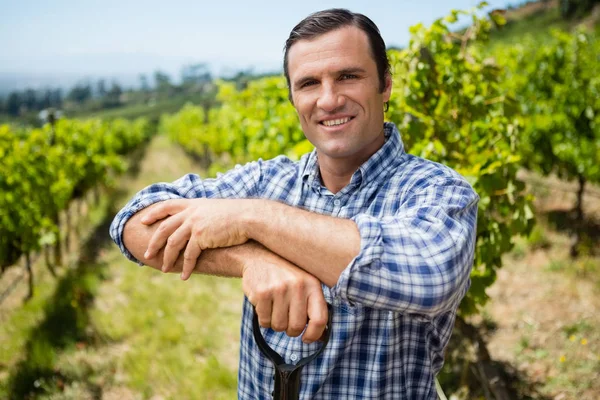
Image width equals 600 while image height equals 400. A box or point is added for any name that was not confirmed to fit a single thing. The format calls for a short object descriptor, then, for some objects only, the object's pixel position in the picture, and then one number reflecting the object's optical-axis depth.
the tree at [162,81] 140.84
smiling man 1.08
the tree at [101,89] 154.94
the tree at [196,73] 164.12
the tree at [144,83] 159.02
